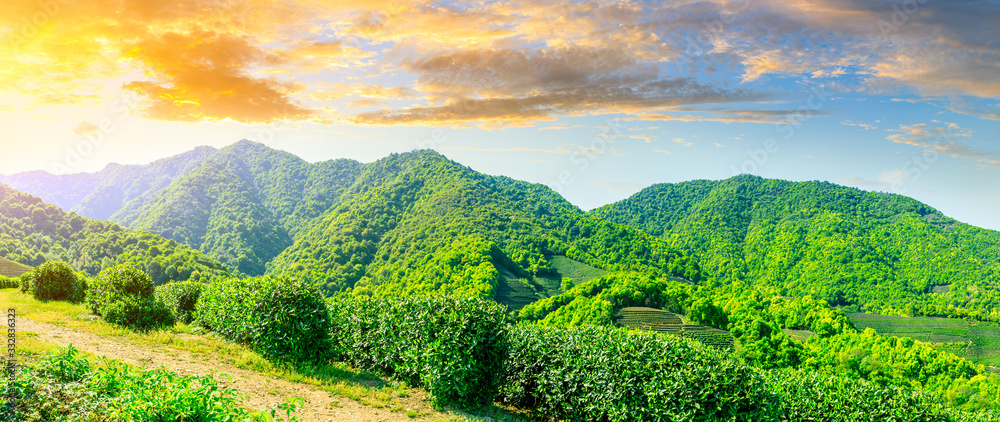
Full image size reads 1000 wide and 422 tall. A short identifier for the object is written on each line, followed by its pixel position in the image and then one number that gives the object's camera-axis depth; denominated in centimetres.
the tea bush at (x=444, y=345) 981
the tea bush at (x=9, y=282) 2239
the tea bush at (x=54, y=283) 1761
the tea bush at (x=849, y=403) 990
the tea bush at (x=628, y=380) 880
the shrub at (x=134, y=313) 1349
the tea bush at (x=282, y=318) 1111
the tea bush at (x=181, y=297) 1600
